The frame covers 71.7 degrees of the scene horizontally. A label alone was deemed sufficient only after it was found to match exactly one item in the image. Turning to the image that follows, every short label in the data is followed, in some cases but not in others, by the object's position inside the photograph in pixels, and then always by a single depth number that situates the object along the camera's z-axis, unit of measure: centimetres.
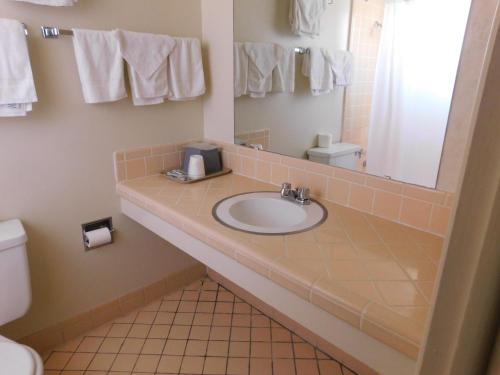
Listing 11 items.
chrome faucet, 148
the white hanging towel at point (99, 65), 146
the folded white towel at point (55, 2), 130
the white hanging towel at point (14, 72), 127
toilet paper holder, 174
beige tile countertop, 81
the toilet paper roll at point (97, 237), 173
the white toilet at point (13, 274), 137
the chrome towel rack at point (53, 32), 140
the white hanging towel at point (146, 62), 159
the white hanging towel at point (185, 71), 175
